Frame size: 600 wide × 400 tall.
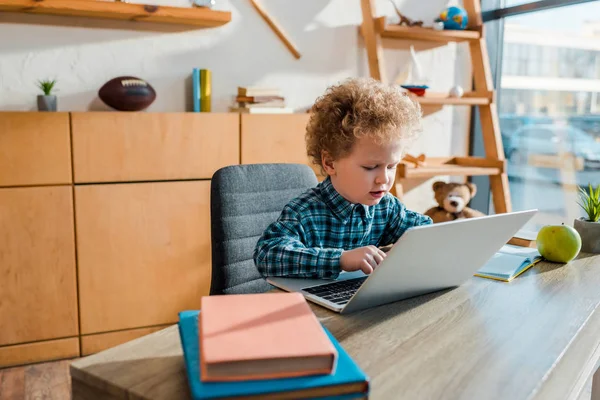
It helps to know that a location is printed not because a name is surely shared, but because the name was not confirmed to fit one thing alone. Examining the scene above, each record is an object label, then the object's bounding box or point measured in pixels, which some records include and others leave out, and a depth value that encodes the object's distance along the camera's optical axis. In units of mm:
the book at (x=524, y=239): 1619
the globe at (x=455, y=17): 3293
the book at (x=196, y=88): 2824
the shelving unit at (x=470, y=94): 3156
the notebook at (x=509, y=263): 1277
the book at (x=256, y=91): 2881
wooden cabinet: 2371
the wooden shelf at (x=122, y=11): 2395
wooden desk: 729
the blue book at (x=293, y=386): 623
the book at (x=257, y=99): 2898
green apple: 1402
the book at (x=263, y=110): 2847
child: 1264
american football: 2588
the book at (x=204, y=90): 2842
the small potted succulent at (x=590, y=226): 1519
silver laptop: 914
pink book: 640
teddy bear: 3229
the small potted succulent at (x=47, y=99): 2480
